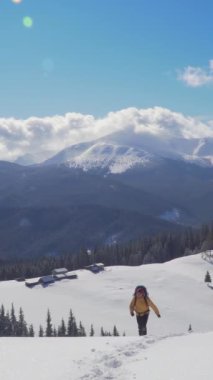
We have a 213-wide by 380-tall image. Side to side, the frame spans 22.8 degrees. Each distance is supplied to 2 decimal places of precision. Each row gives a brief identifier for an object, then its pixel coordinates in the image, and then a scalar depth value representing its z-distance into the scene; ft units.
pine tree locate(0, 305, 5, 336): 297.49
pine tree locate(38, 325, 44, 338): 273.52
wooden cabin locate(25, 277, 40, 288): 424.87
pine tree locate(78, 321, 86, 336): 274.20
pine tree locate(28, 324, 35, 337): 280.88
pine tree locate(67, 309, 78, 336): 277.40
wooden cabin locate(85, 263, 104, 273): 462.60
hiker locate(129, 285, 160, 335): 83.10
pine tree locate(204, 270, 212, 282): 407.23
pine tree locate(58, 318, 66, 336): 274.34
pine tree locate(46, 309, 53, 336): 280.53
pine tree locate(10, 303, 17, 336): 290.97
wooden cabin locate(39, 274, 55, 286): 428.64
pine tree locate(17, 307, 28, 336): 287.30
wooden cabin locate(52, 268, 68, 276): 447.83
